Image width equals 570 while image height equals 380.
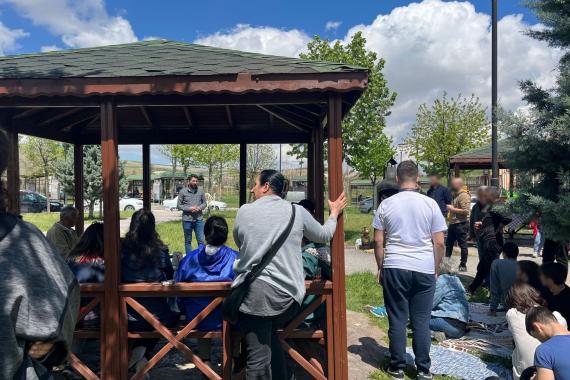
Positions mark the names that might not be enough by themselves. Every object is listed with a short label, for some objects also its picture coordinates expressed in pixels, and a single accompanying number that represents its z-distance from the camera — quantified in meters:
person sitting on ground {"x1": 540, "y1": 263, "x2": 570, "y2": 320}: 3.78
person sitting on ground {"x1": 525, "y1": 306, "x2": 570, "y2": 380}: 2.58
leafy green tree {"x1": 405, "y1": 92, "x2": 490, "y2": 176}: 25.73
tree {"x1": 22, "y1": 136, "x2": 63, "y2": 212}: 33.09
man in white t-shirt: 3.92
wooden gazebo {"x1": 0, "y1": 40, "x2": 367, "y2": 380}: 3.54
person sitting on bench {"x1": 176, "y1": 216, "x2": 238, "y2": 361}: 3.80
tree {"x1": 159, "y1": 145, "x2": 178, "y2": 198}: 34.72
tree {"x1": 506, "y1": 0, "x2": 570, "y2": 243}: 3.97
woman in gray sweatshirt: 3.03
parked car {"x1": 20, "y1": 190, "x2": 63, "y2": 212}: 28.62
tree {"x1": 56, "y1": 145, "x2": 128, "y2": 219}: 22.05
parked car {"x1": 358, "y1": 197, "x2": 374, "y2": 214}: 27.70
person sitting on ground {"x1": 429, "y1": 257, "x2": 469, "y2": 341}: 5.23
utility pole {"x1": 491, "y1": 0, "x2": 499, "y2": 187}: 9.83
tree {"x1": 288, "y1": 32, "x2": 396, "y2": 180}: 16.08
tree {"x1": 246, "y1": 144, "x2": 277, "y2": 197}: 37.06
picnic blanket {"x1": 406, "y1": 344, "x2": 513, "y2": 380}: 4.26
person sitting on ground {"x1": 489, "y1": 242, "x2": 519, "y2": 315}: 5.33
